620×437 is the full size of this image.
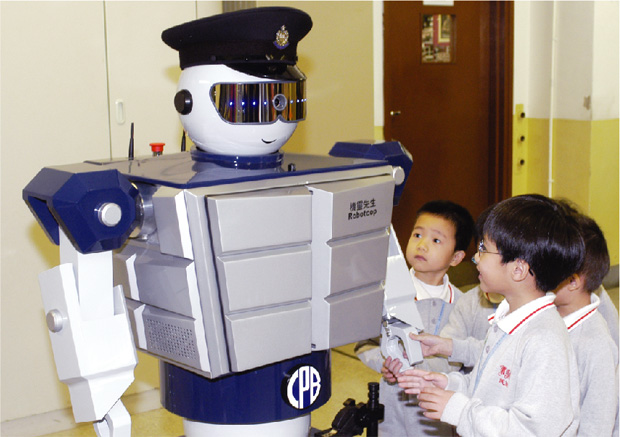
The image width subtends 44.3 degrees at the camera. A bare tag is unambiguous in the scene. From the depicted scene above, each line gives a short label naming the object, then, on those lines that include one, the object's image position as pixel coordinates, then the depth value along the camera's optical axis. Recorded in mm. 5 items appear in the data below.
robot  1364
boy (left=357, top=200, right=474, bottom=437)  2039
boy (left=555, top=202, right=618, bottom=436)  1666
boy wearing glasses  1405
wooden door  4242
